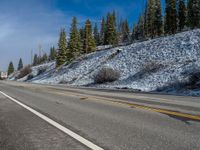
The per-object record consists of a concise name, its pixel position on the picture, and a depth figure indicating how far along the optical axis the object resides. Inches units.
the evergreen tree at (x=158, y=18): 1575.7
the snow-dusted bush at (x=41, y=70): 2067.1
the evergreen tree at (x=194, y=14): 1415.9
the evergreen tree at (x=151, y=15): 1698.8
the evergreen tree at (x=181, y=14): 1479.5
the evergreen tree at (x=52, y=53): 3360.6
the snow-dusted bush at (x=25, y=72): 2325.9
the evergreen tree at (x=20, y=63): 3936.3
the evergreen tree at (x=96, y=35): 2652.4
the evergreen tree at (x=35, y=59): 3868.4
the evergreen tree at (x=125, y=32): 2826.9
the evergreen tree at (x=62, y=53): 1686.3
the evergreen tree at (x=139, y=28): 2412.9
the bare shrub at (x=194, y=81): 526.1
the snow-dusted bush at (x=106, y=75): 834.8
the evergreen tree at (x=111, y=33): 1803.0
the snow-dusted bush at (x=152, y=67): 786.6
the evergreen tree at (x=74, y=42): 1634.8
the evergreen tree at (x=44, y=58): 3650.9
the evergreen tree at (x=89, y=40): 1687.9
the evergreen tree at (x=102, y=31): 2640.9
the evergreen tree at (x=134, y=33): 2588.8
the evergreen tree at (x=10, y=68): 3684.8
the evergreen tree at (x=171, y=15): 1466.4
